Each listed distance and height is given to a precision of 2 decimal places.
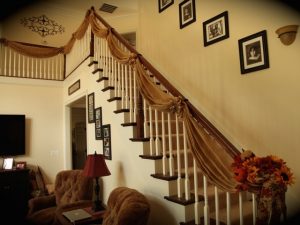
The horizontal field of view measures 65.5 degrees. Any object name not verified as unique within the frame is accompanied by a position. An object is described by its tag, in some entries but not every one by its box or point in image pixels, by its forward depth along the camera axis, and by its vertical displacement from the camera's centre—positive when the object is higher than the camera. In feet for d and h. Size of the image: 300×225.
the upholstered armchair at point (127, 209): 6.20 -2.24
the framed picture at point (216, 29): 9.76 +4.23
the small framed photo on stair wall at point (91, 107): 12.25 +1.21
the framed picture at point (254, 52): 8.41 +2.71
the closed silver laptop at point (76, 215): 8.20 -3.07
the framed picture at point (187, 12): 11.33 +5.71
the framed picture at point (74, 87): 14.48 +2.85
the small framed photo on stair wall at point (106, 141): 10.59 -0.53
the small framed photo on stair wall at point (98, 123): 11.47 +0.34
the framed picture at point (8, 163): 15.30 -2.01
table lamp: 8.99 -1.50
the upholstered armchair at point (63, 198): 10.08 -3.10
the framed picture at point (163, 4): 12.97 +7.01
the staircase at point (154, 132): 6.54 -0.17
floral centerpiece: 4.69 -1.18
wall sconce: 7.30 +2.87
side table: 8.02 -3.15
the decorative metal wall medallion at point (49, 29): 18.30 +8.40
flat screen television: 15.99 -0.14
